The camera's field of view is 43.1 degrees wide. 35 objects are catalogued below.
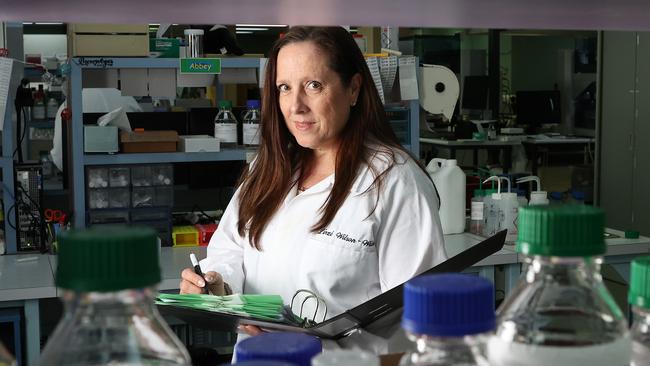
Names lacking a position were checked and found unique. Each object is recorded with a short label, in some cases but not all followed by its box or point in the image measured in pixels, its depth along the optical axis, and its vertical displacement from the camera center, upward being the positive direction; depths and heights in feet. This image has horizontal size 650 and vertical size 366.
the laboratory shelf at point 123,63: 11.41 +1.02
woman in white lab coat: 6.02 -0.48
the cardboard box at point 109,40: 11.51 +1.34
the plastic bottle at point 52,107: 27.76 +0.95
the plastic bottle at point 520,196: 12.18 -0.97
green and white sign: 11.79 +1.00
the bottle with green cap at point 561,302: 1.72 -0.39
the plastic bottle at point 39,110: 25.59 +0.85
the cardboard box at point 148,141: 11.61 -0.08
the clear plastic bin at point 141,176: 11.93 -0.60
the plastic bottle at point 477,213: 12.32 -1.19
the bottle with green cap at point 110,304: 1.47 -0.33
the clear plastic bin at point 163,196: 12.01 -0.89
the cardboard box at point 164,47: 12.44 +1.33
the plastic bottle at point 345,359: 1.57 -0.43
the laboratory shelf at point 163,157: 11.47 -0.32
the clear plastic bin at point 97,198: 11.66 -0.90
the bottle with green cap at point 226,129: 12.21 +0.09
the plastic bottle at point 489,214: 12.18 -1.19
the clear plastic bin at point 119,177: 11.78 -0.60
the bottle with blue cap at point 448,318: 1.52 -0.34
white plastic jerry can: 12.54 -0.92
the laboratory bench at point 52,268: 9.36 -1.69
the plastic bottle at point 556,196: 11.92 -0.89
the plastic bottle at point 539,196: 11.26 -0.86
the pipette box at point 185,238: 11.95 -1.50
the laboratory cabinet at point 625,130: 21.07 +0.11
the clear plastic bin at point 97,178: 11.60 -0.60
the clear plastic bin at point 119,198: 11.84 -0.90
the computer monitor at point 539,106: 30.81 +1.06
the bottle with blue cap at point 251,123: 12.25 +0.18
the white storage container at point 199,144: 11.79 -0.13
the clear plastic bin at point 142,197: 11.93 -0.90
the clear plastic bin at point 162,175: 12.01 -0.58
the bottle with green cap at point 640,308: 1.82 -0.40
